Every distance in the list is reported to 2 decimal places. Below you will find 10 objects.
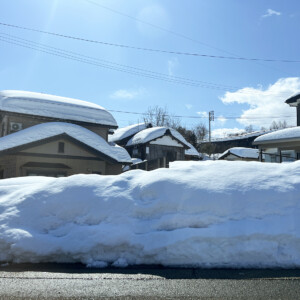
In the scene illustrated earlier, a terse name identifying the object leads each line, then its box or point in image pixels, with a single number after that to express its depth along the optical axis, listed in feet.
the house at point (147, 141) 83.61
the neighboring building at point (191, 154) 101.60
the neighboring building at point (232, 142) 119.85
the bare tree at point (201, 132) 156.56
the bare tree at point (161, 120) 134.77
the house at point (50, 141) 42.57
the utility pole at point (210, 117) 130.31
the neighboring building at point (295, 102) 54.75
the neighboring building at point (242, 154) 93.04
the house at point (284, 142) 46.73
